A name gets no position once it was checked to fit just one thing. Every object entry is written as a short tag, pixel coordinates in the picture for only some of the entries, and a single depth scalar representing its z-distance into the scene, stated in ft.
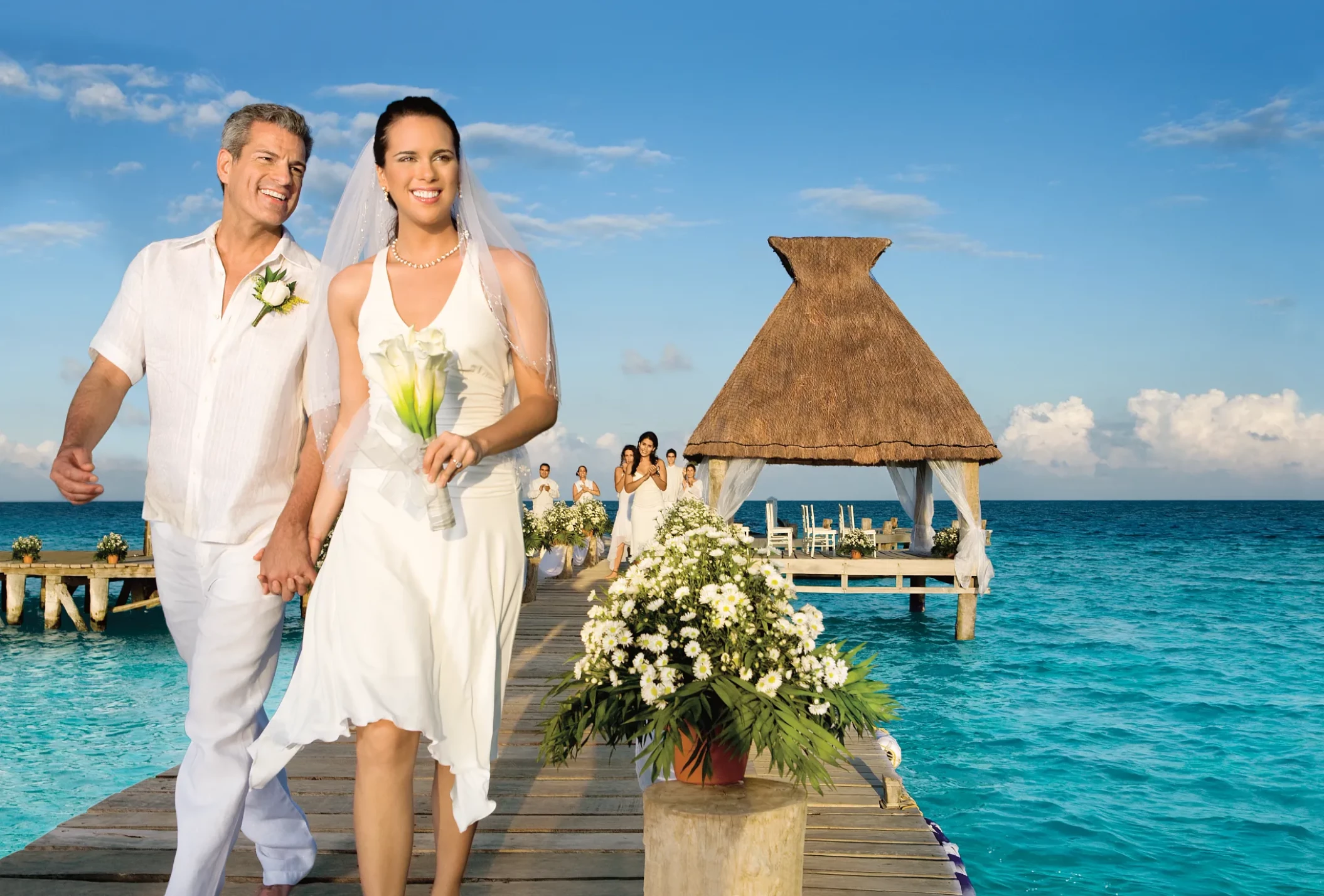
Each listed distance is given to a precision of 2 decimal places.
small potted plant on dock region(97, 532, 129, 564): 67.05
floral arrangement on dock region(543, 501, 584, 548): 54.13
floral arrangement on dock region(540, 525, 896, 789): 10.35
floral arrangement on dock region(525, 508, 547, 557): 46.78
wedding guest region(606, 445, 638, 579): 51.42
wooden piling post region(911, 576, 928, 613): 94.27
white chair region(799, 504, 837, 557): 74.67
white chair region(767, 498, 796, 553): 70.59
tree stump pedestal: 9.51
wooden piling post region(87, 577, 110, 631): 71.77
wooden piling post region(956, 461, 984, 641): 68.74
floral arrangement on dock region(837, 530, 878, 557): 69.10
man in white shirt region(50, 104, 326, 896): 9.98
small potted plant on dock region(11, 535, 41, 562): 68.44
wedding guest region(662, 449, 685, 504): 55.21
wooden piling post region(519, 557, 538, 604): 45.01
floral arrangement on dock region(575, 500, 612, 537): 64.54
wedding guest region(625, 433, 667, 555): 49.55
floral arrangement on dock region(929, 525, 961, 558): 70.49
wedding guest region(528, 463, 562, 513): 60.49
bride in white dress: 8.80
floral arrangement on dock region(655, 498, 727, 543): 45.19
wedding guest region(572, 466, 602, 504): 72.42
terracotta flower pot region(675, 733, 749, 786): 10.42
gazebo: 68.49
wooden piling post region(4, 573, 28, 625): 73.20
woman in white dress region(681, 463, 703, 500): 60.29
